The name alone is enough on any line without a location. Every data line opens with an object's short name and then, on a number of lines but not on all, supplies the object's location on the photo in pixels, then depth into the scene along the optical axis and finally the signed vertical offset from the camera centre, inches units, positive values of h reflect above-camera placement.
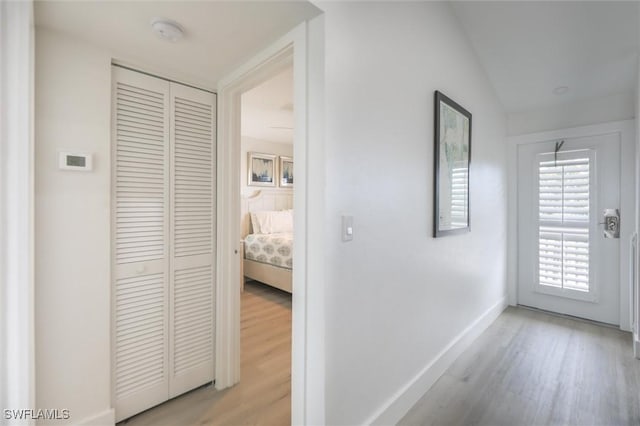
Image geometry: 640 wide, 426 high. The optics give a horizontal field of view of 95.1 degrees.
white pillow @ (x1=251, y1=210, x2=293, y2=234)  190.9 -6.9
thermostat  54.0 +9.3
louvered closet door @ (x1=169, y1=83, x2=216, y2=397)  71.3 -6.7
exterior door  114.5 -5.9
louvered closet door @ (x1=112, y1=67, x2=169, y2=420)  63.2 -6.7
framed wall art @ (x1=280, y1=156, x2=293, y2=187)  218.5 +30.5
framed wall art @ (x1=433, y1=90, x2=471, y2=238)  78.1 +13.3
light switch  51.8 -2.8
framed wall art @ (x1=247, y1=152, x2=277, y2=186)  199.6 +29.6
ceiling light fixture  112.1 +47.9
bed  152.3 -15.3
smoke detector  50.8 +32.6
